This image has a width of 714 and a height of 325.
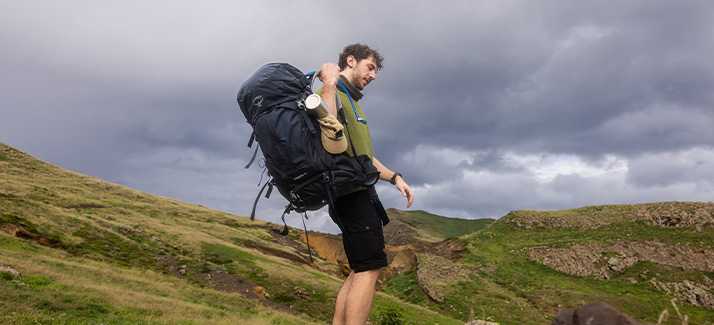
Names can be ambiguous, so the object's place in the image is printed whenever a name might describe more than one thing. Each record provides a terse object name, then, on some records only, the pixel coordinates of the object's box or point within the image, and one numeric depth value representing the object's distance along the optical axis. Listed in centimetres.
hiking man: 337
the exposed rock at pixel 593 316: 141
